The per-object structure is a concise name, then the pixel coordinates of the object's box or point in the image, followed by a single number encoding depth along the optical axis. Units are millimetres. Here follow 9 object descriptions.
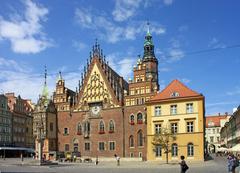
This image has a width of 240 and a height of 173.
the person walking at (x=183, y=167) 15141
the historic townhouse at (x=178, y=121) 40530
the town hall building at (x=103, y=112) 47302
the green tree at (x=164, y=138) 38144
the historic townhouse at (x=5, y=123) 64540
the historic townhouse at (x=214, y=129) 96139
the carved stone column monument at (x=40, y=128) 50180
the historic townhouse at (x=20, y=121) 68599
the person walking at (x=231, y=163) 19183
